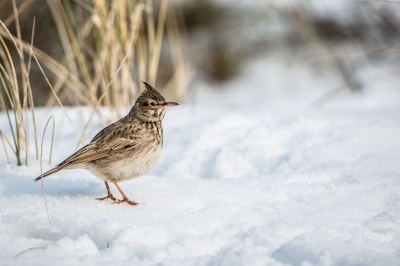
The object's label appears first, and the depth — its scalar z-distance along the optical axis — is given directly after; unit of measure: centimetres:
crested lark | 668
